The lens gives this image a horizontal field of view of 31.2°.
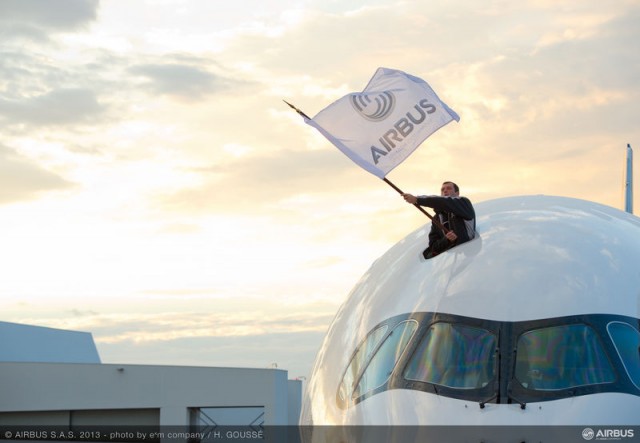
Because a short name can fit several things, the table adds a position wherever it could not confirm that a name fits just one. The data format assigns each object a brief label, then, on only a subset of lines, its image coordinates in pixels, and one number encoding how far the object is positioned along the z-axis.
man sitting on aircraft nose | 14.45
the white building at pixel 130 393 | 53.47
